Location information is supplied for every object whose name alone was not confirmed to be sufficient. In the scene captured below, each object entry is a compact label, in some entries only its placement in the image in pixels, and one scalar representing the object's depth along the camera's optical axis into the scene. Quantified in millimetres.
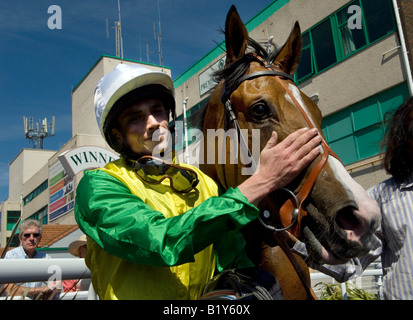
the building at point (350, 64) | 11266
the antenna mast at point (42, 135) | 29433
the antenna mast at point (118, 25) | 11329
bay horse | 1397
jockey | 1214
